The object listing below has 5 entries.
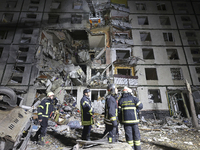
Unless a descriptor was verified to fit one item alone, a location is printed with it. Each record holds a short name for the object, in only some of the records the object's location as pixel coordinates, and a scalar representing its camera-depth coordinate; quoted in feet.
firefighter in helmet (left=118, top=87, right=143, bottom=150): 10.82
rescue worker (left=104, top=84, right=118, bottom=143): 10.55
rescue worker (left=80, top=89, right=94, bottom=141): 12.97
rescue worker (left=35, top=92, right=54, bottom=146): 13.34
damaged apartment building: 44.09
